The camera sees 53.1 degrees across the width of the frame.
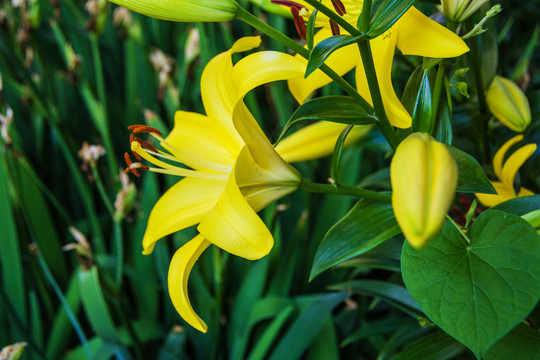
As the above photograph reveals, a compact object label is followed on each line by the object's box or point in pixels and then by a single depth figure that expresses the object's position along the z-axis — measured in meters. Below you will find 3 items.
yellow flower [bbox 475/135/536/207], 0.42
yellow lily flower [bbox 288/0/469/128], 0.34
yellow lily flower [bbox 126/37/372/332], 0.33
